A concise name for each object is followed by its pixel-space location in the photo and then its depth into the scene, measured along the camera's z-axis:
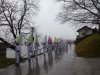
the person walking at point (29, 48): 7.98
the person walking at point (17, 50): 6.77
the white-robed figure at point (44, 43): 11.14
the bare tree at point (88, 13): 10.01
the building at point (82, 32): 29.68
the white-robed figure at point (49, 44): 12.64
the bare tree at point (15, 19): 8.88
